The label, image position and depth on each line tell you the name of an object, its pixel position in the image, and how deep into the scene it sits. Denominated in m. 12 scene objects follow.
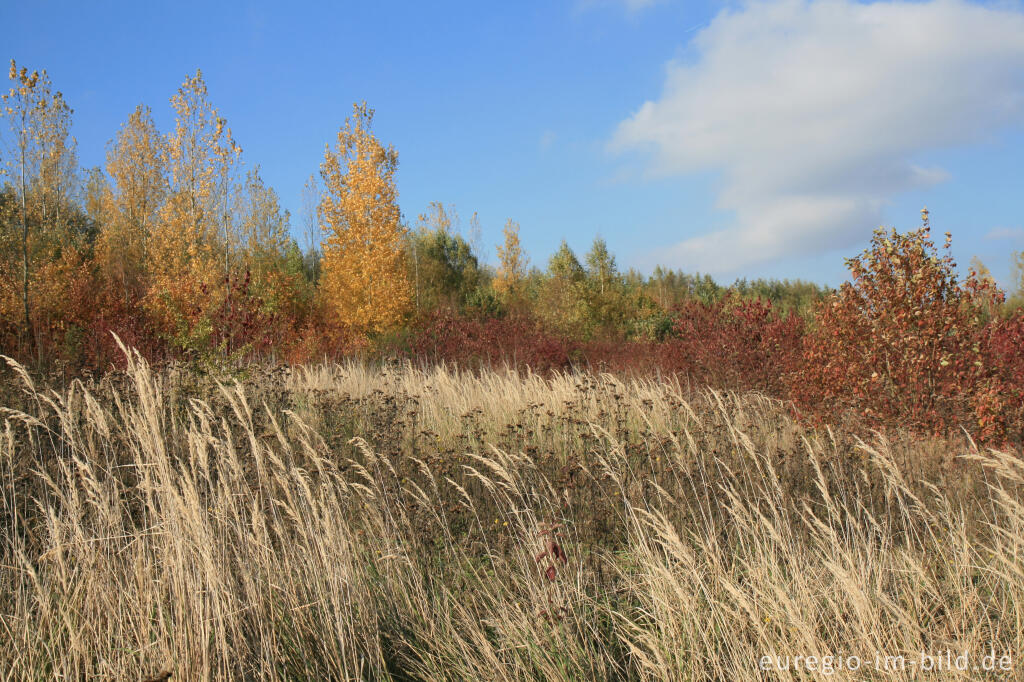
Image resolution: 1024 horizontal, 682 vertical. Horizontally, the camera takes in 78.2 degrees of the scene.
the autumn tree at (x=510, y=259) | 34.00
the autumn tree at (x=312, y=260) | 32.47
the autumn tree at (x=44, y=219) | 15.41
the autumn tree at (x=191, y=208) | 17.56
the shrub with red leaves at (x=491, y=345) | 13.85
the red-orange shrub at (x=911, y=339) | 5.77
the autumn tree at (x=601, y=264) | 24.83
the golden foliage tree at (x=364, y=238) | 16.55
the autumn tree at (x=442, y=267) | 27.86
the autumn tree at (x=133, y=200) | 23.07
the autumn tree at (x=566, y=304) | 19.30
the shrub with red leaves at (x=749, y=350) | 9.00
